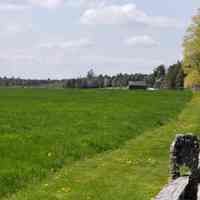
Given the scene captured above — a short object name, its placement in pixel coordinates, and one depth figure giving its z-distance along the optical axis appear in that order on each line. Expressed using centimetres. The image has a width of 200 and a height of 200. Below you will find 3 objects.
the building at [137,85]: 18452
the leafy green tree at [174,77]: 15938
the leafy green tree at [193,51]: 8075
